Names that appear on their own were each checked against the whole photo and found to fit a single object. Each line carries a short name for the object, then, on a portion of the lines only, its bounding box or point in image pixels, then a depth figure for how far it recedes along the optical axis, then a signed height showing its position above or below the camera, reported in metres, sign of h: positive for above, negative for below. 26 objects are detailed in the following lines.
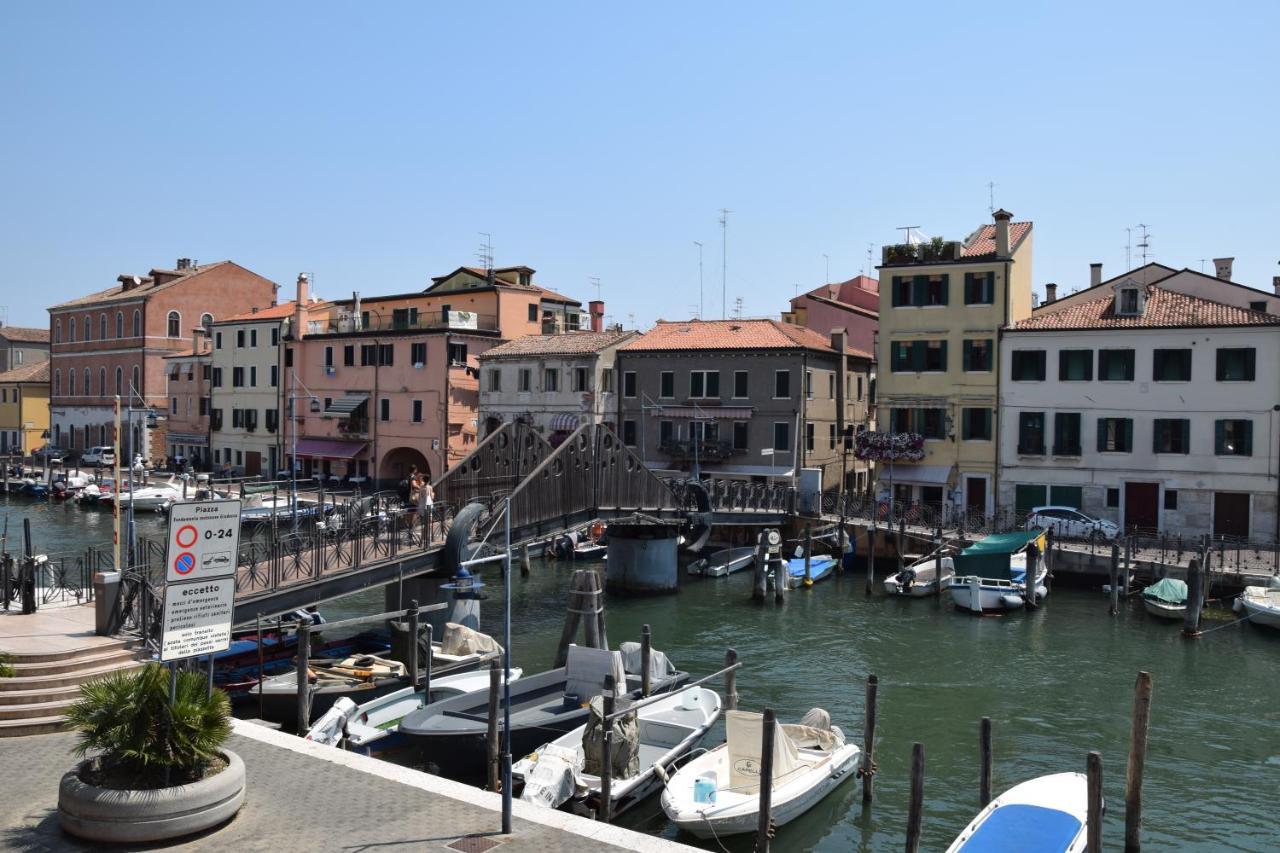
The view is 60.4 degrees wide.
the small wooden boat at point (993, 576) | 35.34 -4.74
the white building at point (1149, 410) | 40.41 +0.95
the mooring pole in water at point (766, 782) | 15.84 -5.11
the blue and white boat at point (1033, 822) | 14.81 -5.50
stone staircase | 15.83 -4.00
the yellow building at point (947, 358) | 45.34 +3.14
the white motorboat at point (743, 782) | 16.75 -5.75
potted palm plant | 11.70 -3.84
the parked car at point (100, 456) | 75.38 -2.71
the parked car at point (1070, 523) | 41.25 -3.40
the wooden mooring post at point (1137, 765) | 16.25 -4.90
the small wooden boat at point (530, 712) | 19.42 -5.47
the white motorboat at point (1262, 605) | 31.80 -4.95
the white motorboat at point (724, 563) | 43.56 -5.43
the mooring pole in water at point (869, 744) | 18.59 -5.42
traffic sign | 12.91 -1.45
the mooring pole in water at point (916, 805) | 15.41 -5.28
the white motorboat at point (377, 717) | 19.88 -5.59
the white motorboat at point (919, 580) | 38.31 -5.25
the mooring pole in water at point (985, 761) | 16.27 -4.95
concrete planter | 11.66 -4.20
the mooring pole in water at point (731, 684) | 21.95 -5.18
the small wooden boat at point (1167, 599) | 33.41 -5.05
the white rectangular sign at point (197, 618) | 12.88 -2.39
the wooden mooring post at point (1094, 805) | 13.82 -4.74
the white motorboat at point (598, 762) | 17.36 -5.68
